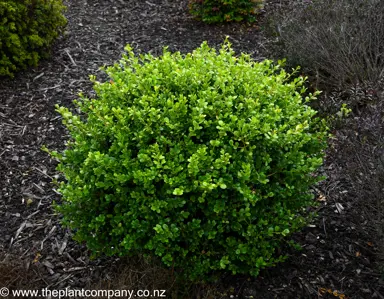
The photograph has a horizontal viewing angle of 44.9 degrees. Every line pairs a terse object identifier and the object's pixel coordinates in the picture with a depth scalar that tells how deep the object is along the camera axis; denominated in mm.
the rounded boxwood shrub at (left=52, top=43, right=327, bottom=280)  2473
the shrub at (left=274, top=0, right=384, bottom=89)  4508
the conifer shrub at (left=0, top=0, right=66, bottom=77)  4875
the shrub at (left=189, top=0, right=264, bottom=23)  6305
